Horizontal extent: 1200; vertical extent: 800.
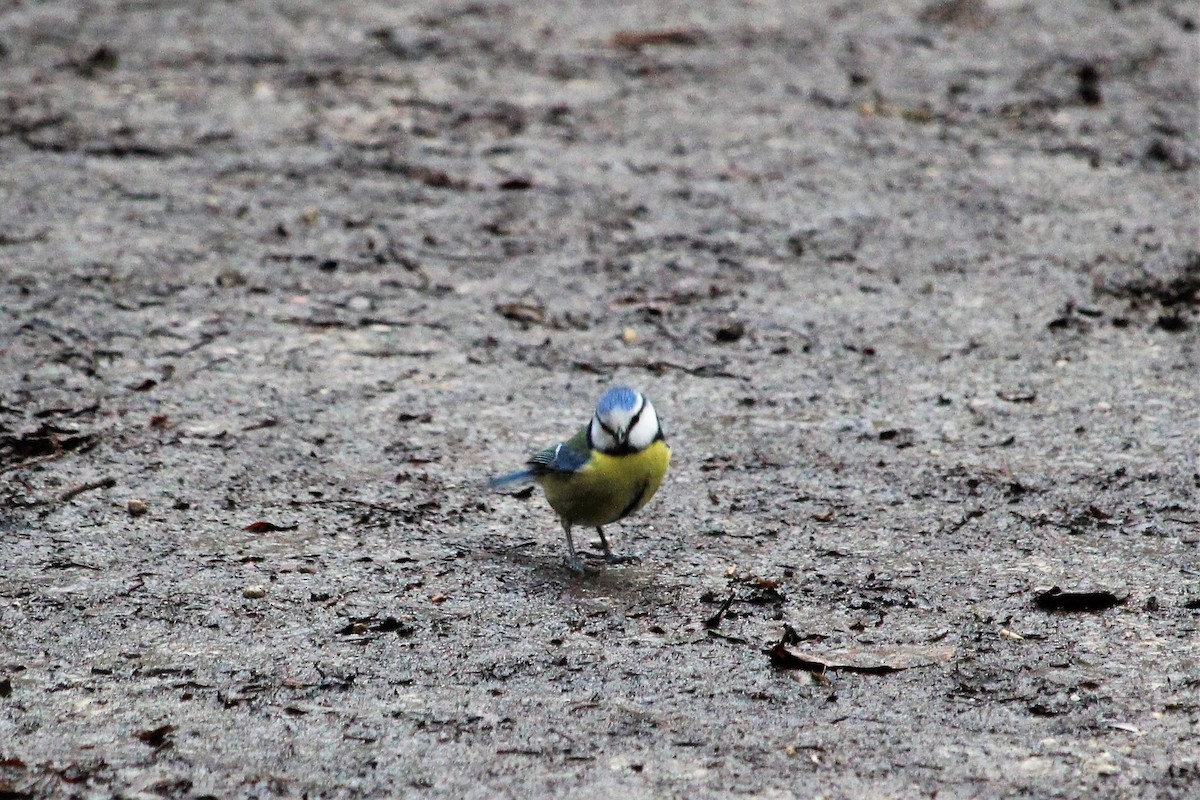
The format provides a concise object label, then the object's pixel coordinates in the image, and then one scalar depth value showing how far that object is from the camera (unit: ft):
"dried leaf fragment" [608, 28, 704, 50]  47.67
